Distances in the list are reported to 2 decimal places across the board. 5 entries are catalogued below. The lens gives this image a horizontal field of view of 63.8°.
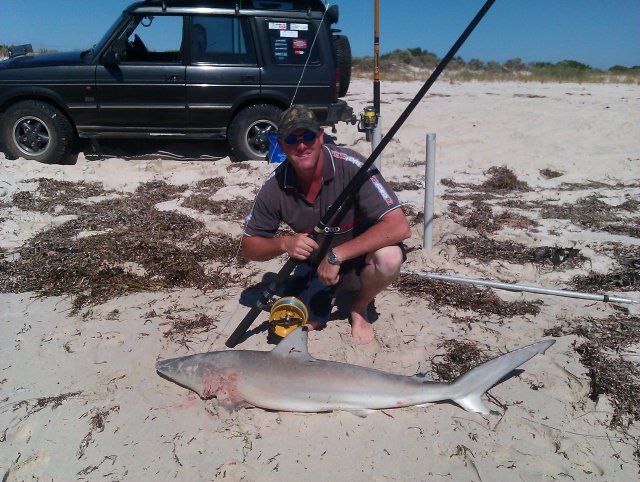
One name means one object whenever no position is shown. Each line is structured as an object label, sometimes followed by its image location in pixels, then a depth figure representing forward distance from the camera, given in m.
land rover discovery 7.10
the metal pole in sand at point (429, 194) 4.25
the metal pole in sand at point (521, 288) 3.60
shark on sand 2.63
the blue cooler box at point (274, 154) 7.01
